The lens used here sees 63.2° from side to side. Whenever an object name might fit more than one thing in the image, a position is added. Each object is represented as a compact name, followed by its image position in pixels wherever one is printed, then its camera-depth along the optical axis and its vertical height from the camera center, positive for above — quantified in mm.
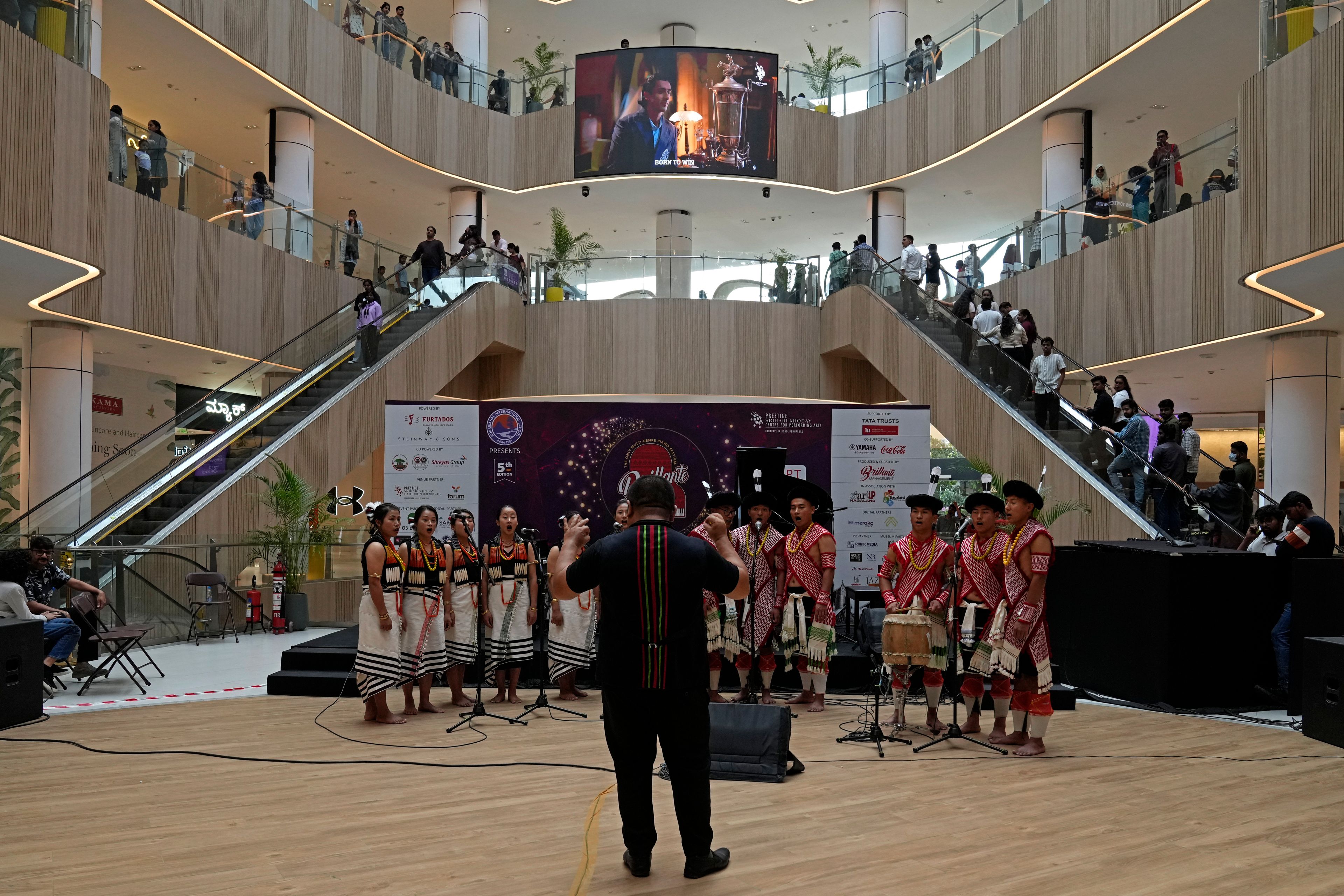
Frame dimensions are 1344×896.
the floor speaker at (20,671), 7375 -1497
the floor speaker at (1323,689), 7148 -1472
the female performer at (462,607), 8508 -1156
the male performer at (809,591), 8328 -978
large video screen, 23453 +7636
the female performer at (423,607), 8094 -1112
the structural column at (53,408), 14555 +627
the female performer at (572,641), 8945 -1489
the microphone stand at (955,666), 7234 -1365
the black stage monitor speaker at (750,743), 6223 -1615
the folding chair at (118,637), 8984 -1502
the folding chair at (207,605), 12297 -1721
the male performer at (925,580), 7516 -806
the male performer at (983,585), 7199 -800
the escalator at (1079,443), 11016 +282
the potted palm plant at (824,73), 24812 +8928
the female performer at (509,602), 8703 -1138
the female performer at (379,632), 7801 -1255
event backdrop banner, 11203 +60
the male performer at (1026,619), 6859 -971
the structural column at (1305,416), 14109 +693
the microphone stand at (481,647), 8084 -1489
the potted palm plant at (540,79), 25000 +8759
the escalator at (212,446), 11492 +125
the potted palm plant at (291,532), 13602 -954
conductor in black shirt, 4445 -824
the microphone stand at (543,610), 8469 -1260
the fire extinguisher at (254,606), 13219 -1807
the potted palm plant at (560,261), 22172 +4028
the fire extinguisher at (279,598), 13297 -1733
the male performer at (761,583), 8523 -942
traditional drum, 7285 -1173
